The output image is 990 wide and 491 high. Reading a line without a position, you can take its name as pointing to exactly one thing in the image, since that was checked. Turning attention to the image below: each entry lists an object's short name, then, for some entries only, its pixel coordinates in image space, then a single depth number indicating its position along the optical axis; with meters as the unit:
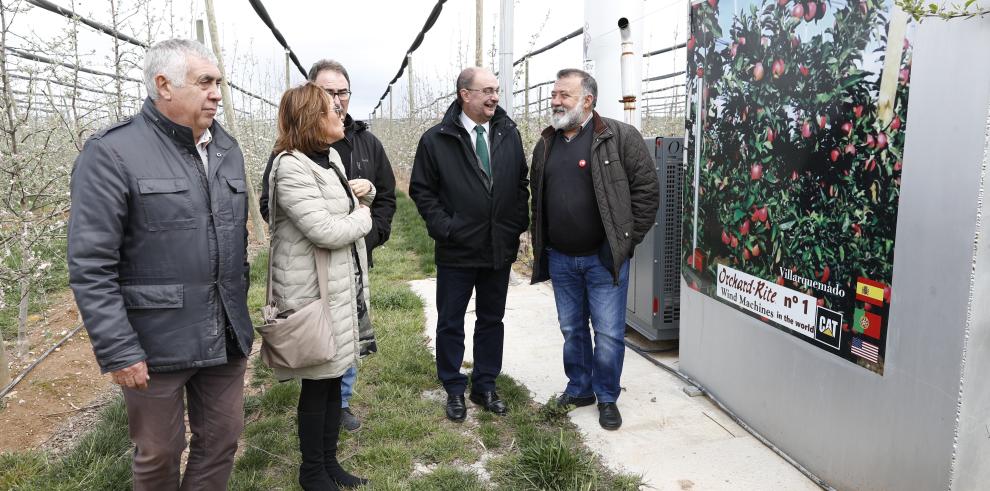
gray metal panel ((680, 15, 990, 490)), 2.08
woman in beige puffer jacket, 2.43
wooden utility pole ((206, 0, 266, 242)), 7.49
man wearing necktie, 3.36
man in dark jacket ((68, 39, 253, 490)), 1.87
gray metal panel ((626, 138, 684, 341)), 4.38
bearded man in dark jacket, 3.21
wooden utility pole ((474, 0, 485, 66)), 7.28
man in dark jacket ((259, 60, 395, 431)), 3.17
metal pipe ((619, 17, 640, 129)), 4.25
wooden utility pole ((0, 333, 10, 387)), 3.82
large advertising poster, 2.40
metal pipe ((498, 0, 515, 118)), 6.33
